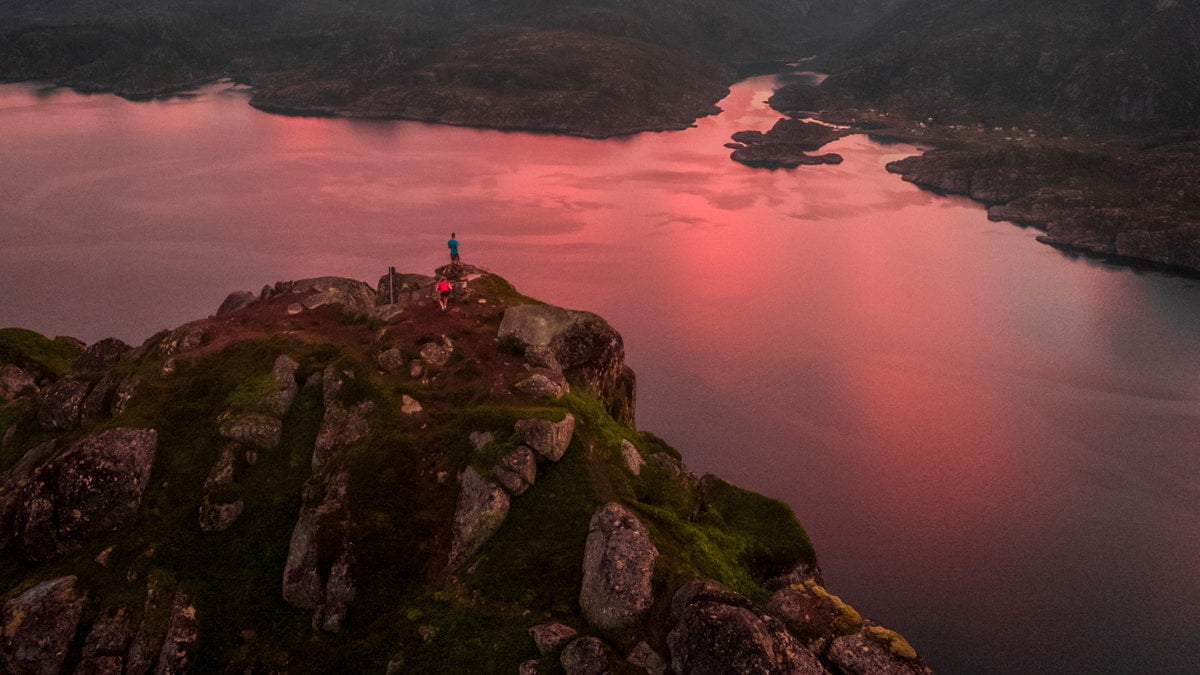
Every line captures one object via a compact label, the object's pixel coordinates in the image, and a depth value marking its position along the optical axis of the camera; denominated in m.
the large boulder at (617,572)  26.73
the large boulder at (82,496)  30.47
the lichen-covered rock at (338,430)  34.47
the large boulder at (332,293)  47.19
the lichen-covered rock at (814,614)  26.11
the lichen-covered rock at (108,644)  27.05
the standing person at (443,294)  45.50
